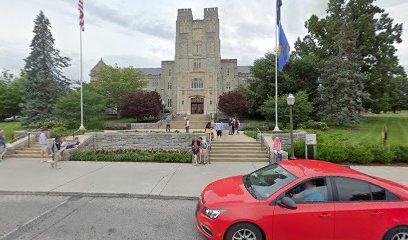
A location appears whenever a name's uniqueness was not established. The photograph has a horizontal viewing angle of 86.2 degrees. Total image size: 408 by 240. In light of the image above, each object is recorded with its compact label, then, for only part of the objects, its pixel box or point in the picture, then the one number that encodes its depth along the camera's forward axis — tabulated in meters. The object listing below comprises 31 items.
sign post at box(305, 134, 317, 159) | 10.56
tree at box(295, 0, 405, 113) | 26.66
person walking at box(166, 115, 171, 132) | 20.09
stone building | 46.09
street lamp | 10.59
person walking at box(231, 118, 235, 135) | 18.81
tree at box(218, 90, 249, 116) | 29.47
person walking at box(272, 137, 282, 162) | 10.40
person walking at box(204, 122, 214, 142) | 13.40
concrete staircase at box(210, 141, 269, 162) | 11.70
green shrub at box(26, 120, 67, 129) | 18.36
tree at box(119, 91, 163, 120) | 28.81
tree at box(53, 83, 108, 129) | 20.28
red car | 3.54
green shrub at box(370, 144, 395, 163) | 11.14
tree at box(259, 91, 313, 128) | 20.81
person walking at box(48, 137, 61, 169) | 9.67
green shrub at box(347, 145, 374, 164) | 11.14
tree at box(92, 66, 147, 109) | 35.81
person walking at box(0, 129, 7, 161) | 11.47
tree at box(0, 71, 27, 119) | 29.11
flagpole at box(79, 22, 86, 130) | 18.06
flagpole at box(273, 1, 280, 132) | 17.15
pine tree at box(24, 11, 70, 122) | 22.08
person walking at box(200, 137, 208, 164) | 10.70
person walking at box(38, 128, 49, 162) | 11.32
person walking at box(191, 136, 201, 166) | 10.58
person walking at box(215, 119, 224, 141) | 15.47
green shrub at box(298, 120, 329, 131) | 19.85
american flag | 16.56
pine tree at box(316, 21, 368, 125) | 22.53
